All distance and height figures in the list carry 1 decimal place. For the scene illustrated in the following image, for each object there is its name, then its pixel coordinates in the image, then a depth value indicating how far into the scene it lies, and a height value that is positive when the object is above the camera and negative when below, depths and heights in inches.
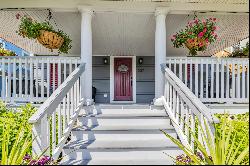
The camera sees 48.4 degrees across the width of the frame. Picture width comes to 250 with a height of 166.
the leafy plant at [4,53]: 270.3 +29.7
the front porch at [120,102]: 150.3 -3.9
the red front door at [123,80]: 418.3 +3.9
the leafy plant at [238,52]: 272.5 +30.9
